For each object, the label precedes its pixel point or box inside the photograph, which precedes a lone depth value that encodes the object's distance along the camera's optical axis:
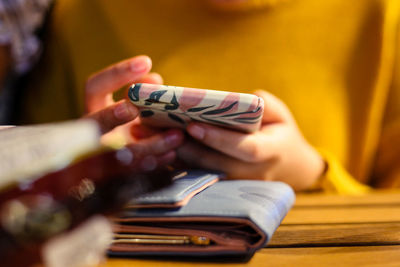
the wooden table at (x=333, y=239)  0.81
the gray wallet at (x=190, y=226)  0.81
